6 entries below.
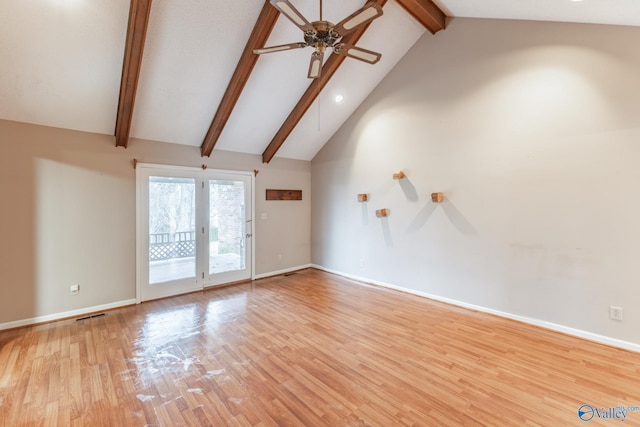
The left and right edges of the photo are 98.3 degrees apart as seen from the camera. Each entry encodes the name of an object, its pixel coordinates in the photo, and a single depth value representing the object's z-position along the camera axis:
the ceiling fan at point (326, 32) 2.12
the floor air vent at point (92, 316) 3.72
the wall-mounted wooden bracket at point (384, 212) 4.93
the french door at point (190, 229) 4.35
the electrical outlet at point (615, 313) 2.93
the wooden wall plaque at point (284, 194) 5.86
